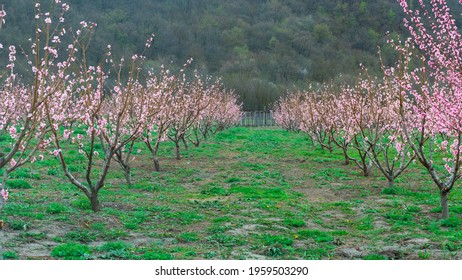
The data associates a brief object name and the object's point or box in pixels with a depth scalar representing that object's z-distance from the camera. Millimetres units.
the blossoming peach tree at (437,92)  10102
